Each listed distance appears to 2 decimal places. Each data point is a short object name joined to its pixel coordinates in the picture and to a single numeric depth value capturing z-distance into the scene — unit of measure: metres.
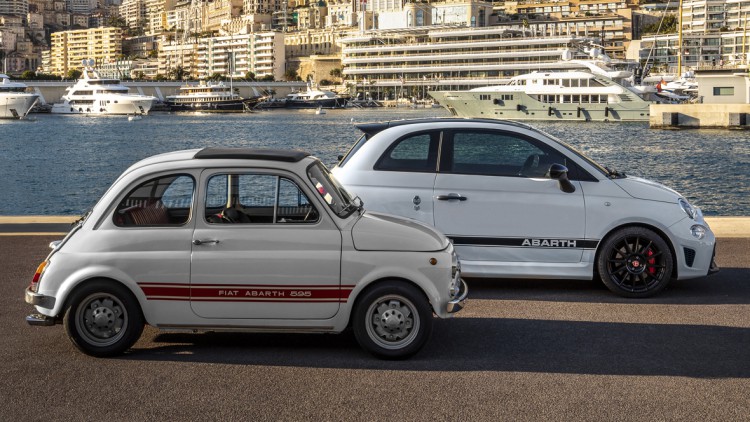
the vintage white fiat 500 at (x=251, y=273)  6.56
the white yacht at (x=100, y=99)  139.75
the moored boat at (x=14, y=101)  125.53
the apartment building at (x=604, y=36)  195.11
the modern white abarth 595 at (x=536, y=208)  8.98
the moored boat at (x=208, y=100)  155.94
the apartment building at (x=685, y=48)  190.38
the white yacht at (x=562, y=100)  95.94
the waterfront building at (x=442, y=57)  145.25
